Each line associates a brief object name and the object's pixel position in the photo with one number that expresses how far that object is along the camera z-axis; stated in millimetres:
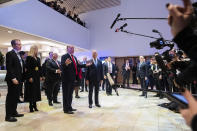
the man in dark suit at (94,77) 3646
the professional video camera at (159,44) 2502
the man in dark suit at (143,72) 5098
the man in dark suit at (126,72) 7902
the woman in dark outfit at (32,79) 3137
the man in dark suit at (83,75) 7033
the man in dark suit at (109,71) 5648
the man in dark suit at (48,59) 4398
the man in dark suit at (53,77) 4066
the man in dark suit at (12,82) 2623
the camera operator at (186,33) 446
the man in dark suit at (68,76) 3123
